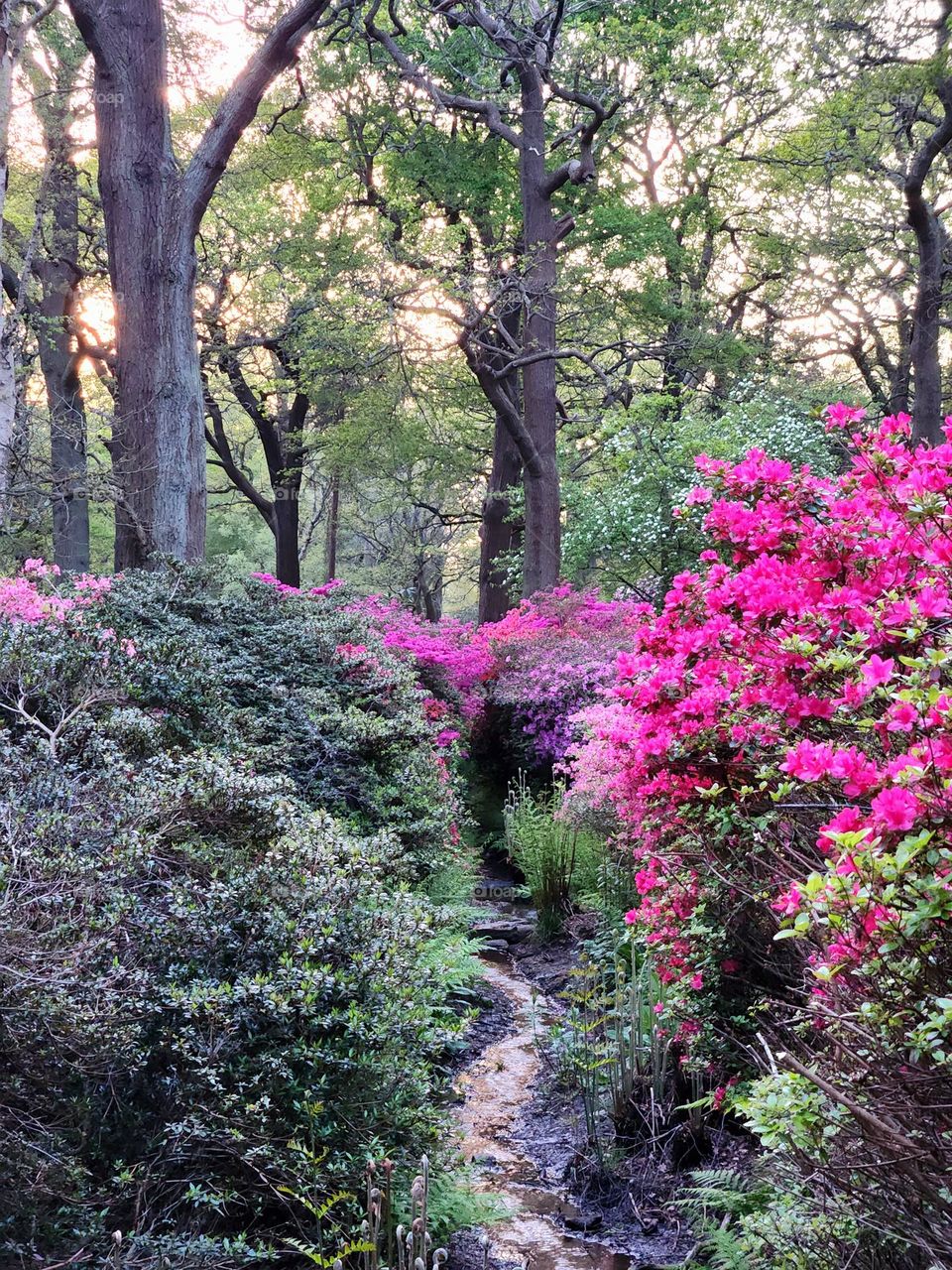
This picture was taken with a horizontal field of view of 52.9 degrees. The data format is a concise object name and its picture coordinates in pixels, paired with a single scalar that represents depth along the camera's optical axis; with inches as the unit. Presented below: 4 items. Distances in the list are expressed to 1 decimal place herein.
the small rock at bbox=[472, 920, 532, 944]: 279.6
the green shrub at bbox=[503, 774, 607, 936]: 264.7
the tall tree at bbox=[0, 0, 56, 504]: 296.0
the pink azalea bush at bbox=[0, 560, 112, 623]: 210.8
